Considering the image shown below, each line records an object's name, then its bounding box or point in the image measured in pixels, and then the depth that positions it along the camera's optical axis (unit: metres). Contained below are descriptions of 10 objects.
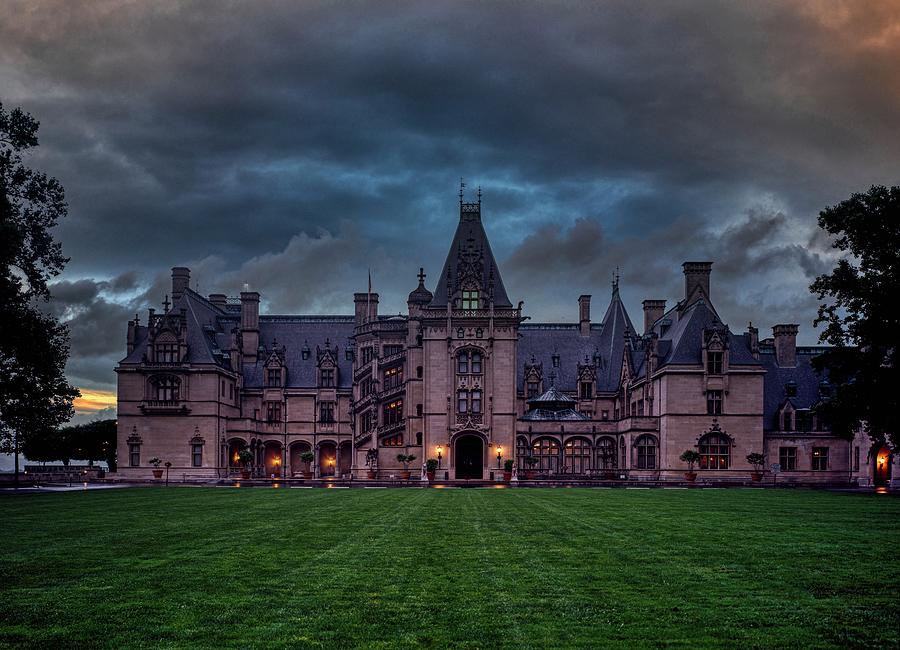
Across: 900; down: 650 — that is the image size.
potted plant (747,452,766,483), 71.50
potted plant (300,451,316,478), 83.47
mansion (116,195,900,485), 75.69
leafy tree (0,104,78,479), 43.38
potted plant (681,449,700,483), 69.11
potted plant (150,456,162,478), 76.00
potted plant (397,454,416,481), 77.38
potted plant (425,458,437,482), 72.94
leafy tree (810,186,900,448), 46.81
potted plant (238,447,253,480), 78.88
